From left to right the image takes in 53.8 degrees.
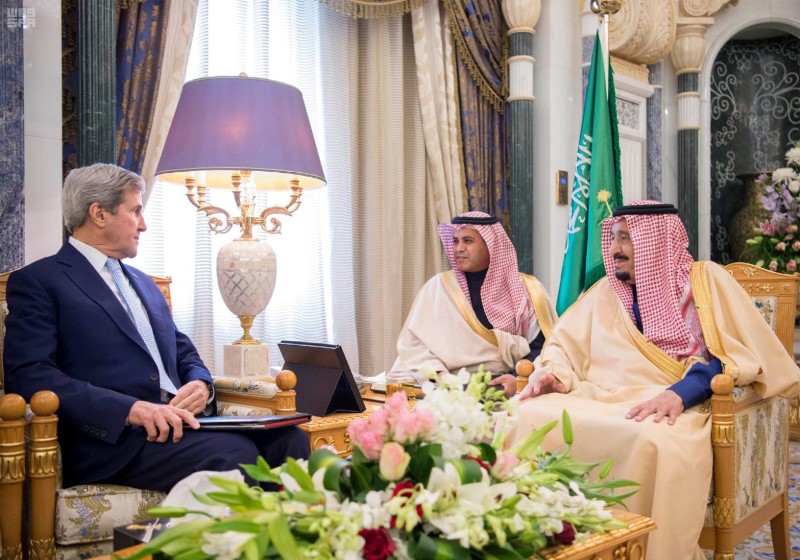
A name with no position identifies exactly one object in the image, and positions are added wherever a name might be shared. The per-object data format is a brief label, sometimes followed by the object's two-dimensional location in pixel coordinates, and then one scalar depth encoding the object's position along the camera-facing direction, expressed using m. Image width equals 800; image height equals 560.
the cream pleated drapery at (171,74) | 3.72
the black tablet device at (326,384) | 2.91
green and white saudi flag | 4.41
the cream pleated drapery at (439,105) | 4.93
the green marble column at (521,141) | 5.29
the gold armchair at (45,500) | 2.09
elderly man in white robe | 2.49
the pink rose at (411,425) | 1.20
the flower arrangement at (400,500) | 1.14
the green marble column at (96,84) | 3.26
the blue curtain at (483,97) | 5.12
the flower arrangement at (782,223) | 5.22
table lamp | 2.96
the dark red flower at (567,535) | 1.46
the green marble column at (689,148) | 6.66
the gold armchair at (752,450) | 2.55
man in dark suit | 2.26
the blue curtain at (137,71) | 3.61
